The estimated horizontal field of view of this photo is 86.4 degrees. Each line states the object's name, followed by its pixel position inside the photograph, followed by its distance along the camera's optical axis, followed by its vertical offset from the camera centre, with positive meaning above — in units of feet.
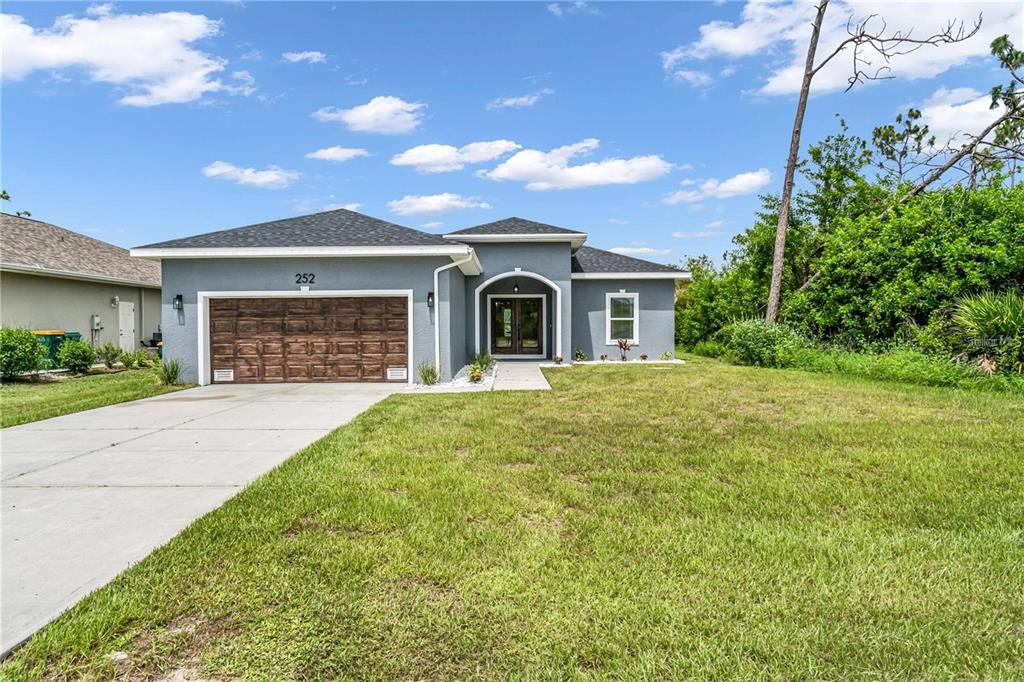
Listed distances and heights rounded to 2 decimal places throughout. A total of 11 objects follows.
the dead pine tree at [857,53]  53.93 +28.69
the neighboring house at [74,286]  49.19 +5.82
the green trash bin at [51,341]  47.69 +0.12
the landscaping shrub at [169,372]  40.27 -2.34
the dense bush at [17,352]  41.86 -0.70
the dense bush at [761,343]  51.65 -0.90
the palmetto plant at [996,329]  34.71 +0.13
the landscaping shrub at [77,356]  46.85 -1.20
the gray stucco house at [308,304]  40.81 +2.72
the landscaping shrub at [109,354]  52.16 -1.18
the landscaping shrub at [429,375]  40.29 -2.78
